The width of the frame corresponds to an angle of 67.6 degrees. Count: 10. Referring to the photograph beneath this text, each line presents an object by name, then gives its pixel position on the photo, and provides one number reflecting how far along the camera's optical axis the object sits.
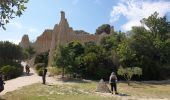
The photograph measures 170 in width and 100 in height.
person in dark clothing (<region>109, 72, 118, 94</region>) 9.80
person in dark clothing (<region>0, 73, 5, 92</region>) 7.70
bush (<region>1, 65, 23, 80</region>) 16.29
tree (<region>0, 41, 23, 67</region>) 19.85
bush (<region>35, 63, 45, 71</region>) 19.33
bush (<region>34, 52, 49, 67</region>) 23.14
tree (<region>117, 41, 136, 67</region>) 17.03
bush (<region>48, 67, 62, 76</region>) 16.29
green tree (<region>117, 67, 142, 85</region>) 14.63
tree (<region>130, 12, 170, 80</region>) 17.31
